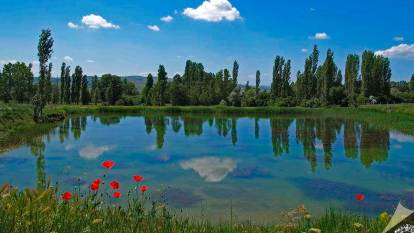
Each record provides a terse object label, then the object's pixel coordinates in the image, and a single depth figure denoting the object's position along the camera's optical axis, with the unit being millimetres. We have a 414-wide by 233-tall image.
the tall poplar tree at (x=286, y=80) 74938
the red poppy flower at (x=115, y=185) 4613
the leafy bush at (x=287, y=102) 68312
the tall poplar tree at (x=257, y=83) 78162
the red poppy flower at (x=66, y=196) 4504
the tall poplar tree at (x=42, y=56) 35562
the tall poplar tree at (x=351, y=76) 66000
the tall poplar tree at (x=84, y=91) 77812
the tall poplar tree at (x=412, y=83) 87688
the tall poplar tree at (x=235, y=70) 86438
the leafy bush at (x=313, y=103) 66062
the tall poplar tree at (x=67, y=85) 76188
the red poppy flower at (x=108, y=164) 4871
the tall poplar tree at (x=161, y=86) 70625
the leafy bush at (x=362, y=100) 64438
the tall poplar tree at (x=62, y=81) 76312
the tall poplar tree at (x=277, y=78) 74562
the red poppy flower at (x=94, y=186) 4551
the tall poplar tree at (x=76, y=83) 76500
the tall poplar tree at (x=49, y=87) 58219
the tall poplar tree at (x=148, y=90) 74062
